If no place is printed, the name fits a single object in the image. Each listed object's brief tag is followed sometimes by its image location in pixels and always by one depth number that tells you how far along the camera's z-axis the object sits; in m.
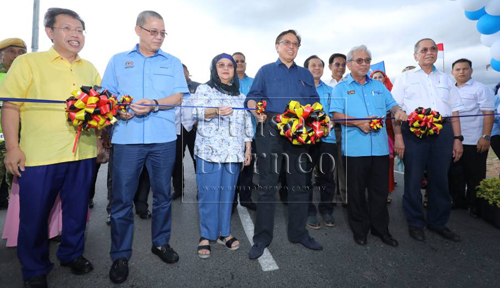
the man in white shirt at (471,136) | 4.16
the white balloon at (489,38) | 4.82
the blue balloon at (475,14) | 4.90
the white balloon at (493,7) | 4.31
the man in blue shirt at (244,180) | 4.57
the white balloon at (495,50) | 4.59
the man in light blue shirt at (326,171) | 3.86
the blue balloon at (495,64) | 4.83
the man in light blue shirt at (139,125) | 2.59
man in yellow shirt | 2.28
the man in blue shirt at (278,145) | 2.99
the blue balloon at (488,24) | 4.63
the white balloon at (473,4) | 4.62
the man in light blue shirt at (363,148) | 3.21
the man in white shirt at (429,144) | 3.37
